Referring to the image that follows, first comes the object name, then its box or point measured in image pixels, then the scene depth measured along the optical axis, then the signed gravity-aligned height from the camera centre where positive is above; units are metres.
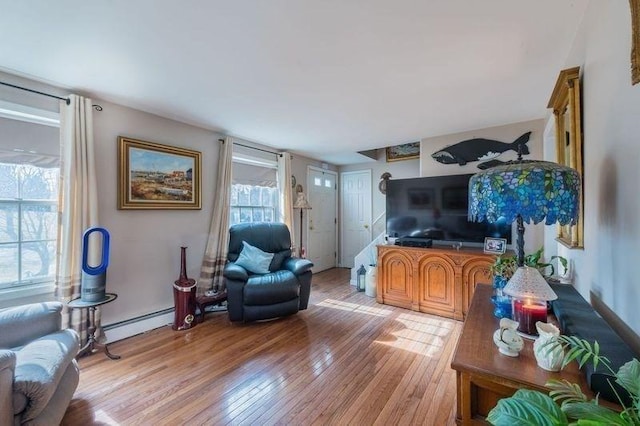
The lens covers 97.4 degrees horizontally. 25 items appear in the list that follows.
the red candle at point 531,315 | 1.15 -0.41
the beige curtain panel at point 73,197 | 2.38 +0.15
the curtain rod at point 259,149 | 3.85 +0.98
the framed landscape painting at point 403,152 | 4.95 +1.13
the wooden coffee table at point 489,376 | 0.85 -0.50
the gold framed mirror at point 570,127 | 1.50 +0.51
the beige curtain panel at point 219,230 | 3.41 -0.20
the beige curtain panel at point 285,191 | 4.45 +0.37
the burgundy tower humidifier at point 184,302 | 2.92 -0.92
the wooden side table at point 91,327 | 2.22 -0.98
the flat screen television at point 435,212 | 3.33 +0.03
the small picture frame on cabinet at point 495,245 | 2.94 -0.33
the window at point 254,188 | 4.04 +0.40
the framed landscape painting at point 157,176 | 2.80 +0.41
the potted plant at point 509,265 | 1.45 -0.27
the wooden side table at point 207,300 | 3.08 -0.96
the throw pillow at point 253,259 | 3.35 -0.55
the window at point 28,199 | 2.23 +0.12
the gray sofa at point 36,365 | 1.25 -0.77
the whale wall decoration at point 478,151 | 3.36 +0.81
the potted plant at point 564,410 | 0.51 -0.37
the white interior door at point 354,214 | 5.59 +0.01
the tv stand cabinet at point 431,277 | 3.11 -0.75
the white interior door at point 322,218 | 5.34 -0.07
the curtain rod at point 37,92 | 2.16 +0.99
